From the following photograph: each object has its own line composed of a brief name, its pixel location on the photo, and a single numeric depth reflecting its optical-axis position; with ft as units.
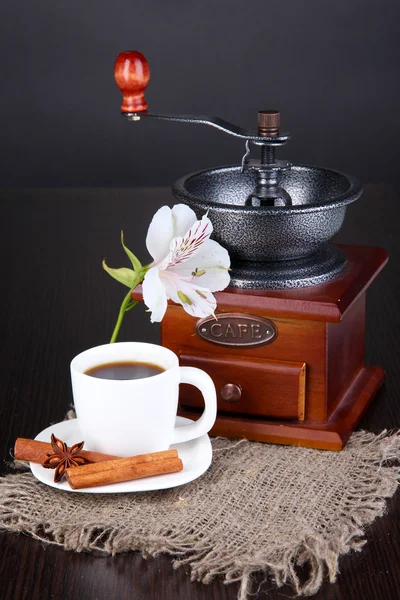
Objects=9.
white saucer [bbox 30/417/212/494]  2.86
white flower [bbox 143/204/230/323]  2.86
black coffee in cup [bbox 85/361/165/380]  2.97
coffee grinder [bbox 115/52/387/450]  3.09
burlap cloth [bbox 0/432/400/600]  2.71
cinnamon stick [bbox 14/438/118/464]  2.95
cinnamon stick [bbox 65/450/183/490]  2.86
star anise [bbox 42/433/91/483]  2.90
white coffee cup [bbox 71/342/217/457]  2.88
